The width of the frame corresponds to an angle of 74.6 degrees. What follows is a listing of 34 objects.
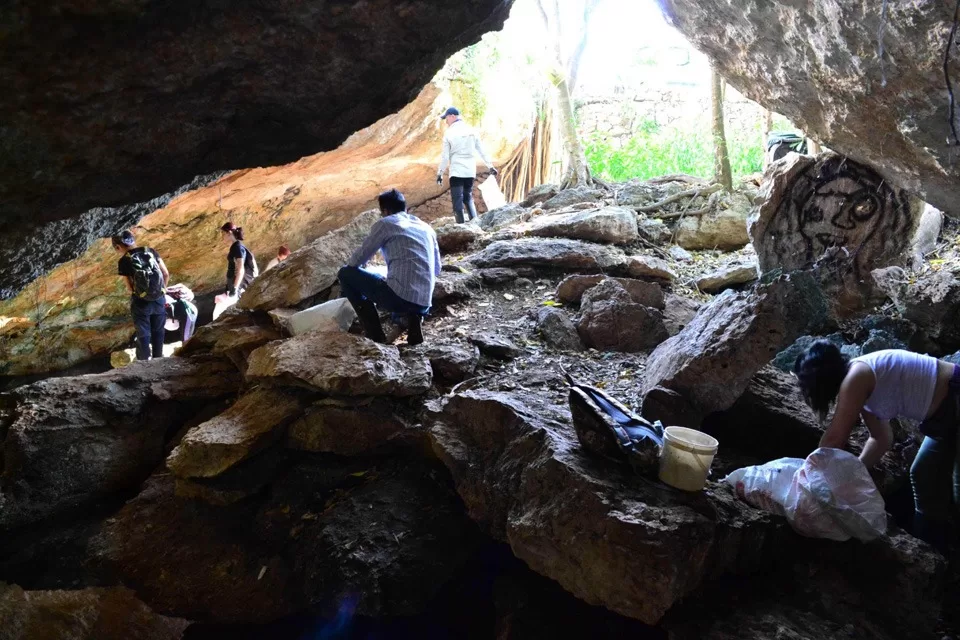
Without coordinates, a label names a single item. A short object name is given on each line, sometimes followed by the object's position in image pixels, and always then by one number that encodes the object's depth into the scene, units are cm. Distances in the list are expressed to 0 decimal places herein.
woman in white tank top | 291
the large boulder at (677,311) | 522
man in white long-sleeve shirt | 851
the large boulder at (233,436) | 426
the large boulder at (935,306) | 434
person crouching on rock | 470
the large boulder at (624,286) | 551
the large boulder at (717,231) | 746
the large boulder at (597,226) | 704
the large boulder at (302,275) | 557
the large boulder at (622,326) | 494
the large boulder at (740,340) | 337
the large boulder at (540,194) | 949
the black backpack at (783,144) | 652
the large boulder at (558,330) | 502
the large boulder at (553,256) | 639
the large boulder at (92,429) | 470
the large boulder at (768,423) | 366
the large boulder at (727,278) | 612
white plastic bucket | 294
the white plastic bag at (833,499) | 285
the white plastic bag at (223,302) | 757
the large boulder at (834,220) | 470
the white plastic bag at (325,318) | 508
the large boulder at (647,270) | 619
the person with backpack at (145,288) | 597
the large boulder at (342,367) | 425
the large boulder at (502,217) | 845
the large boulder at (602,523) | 271
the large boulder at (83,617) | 372
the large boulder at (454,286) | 585
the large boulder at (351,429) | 430
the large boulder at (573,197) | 884
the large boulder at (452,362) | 460
